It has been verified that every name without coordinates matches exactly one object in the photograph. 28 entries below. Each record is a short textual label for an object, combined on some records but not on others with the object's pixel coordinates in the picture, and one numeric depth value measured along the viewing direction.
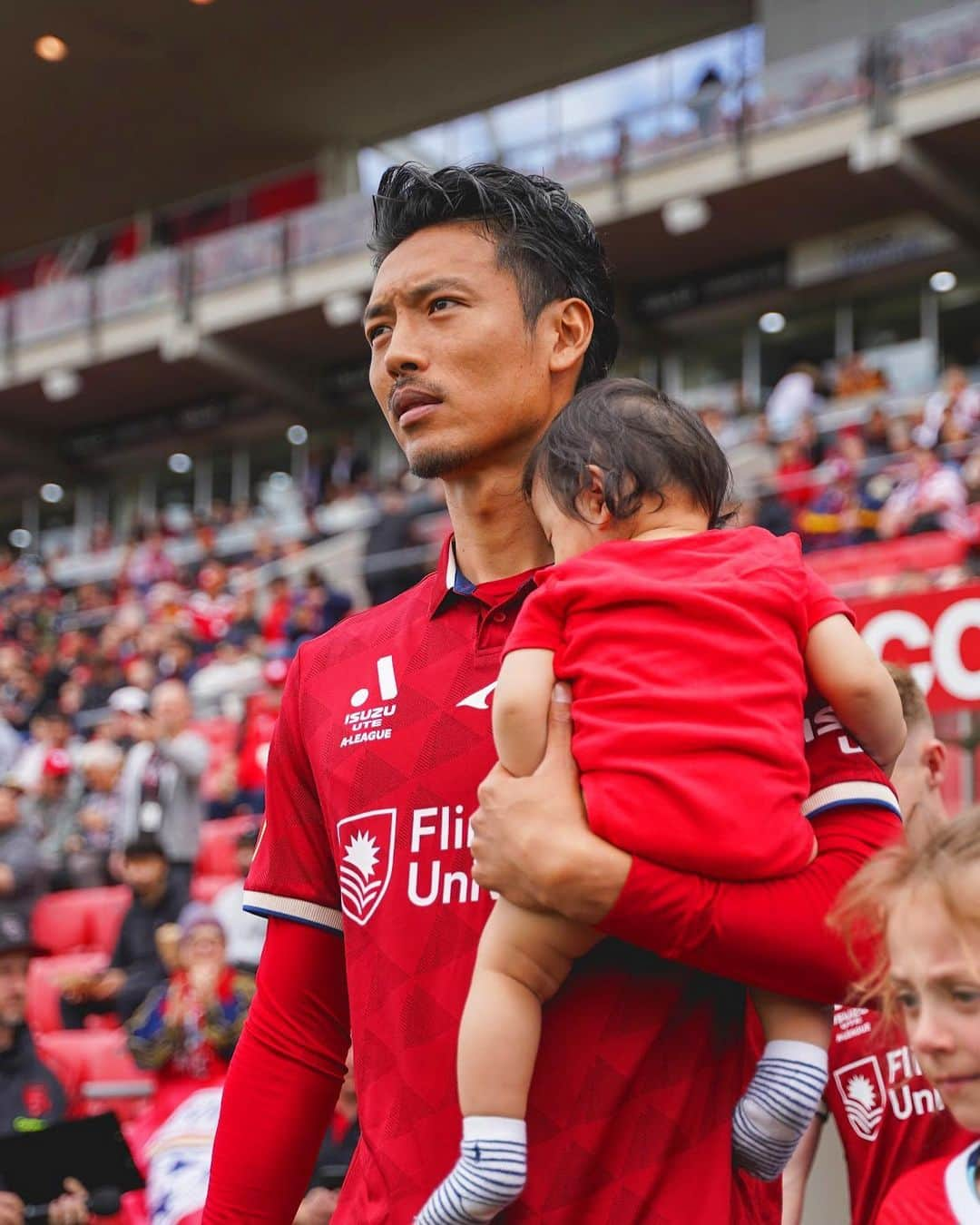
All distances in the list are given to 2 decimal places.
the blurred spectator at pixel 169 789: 8.25
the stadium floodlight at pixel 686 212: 17.02
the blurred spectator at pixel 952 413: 11.48
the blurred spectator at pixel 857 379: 15.31
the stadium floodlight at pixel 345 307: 19.30
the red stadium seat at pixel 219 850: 8.58
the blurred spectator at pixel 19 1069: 5.48
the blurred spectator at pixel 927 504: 9.84
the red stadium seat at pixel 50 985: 7.44
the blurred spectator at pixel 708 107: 16.84
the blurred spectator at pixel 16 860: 8.16
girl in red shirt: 1.47
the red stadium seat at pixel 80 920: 8.45
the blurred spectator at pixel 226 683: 12.31
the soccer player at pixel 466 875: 1.59
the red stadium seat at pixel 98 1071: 5.43
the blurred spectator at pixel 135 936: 7.12
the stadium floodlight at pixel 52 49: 19.62
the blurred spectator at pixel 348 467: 19.89
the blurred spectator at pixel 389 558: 12.26
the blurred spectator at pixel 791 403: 14.19
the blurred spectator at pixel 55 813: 9.71
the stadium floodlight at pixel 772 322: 18.72
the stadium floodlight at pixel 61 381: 22.05
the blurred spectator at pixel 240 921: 6.26
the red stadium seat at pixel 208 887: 7.84
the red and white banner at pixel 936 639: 4.15
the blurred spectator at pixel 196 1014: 5.04
